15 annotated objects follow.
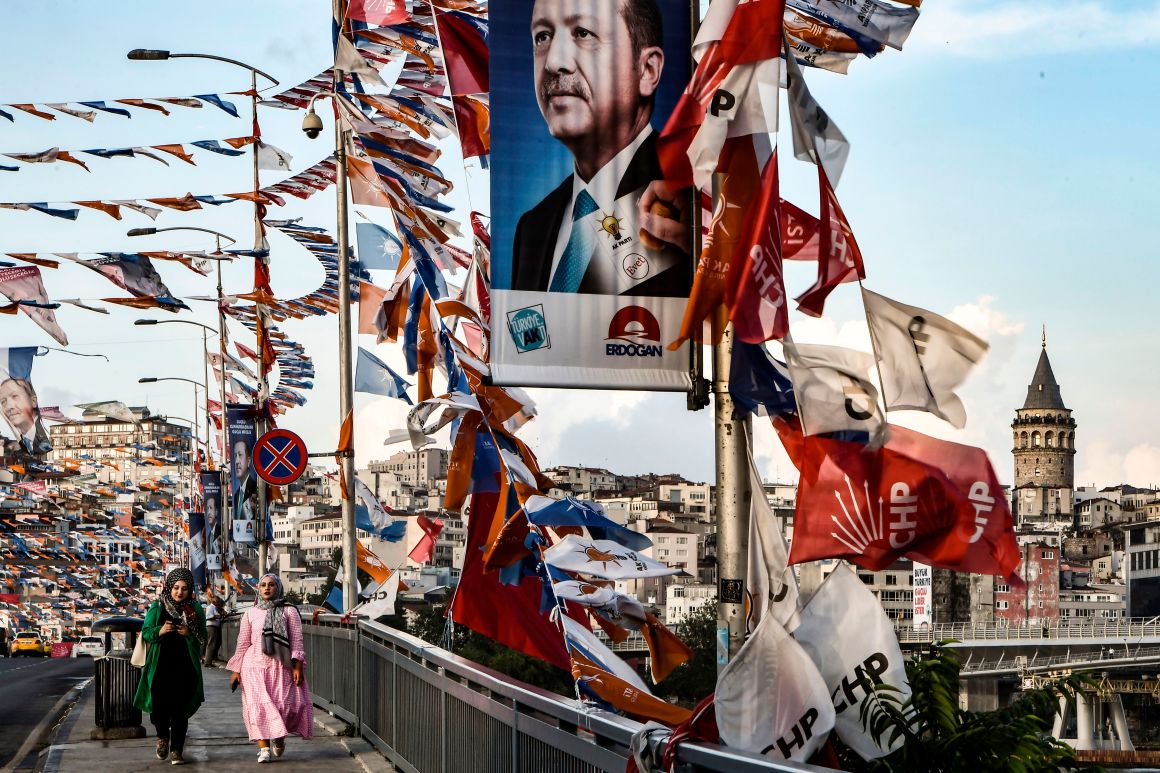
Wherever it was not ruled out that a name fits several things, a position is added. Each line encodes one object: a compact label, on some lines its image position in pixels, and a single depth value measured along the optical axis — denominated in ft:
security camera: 87.71
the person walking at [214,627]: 123.54
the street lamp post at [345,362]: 78.59
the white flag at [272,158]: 104.69
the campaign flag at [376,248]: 79.38
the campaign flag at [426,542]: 76.59
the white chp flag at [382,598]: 63.87
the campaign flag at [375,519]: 81.35
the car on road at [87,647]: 257.46
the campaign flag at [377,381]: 78.74
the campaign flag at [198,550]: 150.51
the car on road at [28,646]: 252.83
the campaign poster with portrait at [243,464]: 105.91
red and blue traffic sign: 80.53
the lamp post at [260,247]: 93.66
